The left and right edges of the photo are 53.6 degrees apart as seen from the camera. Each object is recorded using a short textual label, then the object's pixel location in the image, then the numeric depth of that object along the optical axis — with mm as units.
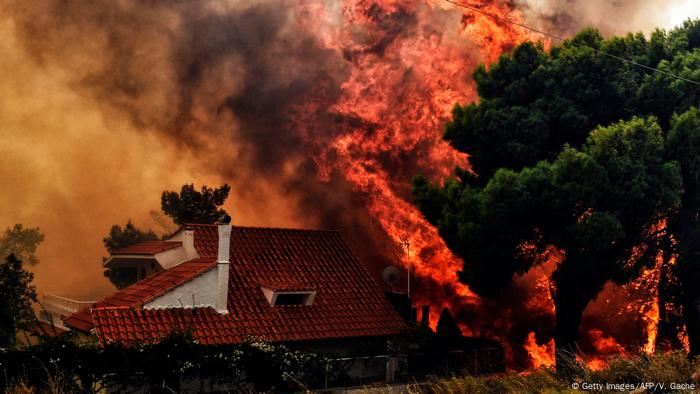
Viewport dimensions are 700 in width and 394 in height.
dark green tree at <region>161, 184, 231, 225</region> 48312
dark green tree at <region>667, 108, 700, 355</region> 26609
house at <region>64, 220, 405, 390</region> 25031
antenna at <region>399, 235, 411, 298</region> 41219
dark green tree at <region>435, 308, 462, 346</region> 32906
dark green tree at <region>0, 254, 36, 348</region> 30766
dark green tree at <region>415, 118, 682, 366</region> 25516
